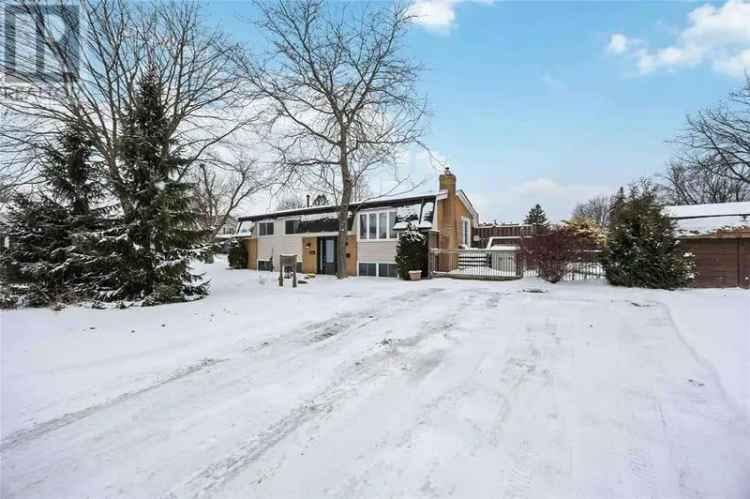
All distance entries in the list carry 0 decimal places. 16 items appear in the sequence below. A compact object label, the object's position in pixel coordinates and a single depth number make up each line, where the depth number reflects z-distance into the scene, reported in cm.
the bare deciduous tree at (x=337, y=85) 1311
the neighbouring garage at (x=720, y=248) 1034
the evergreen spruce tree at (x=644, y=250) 1002
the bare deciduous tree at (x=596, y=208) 4382
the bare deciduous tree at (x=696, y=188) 2666
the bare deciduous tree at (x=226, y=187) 1064
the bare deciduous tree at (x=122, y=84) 1091
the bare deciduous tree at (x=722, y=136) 1620
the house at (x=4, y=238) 902
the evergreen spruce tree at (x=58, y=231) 838
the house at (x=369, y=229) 1555
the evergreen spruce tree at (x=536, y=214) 3571
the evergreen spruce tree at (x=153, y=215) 845
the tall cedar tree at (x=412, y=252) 1417
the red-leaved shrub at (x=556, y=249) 1148
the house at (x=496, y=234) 2392
